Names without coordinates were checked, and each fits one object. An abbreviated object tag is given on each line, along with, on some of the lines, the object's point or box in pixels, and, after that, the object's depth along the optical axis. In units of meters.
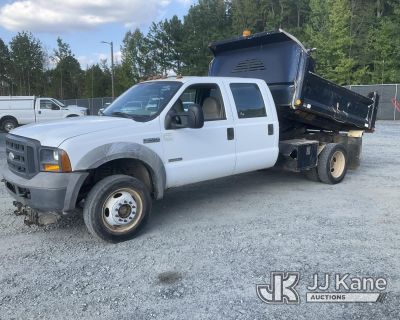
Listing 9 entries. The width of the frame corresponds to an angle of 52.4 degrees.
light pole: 37.21
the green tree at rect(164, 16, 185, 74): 46.44
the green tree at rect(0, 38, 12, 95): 51.91
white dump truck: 4.48
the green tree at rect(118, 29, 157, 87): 49.72
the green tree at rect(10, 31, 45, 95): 49.41
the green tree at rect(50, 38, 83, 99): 50.50
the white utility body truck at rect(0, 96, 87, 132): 22.50
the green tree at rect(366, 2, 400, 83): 34.47
